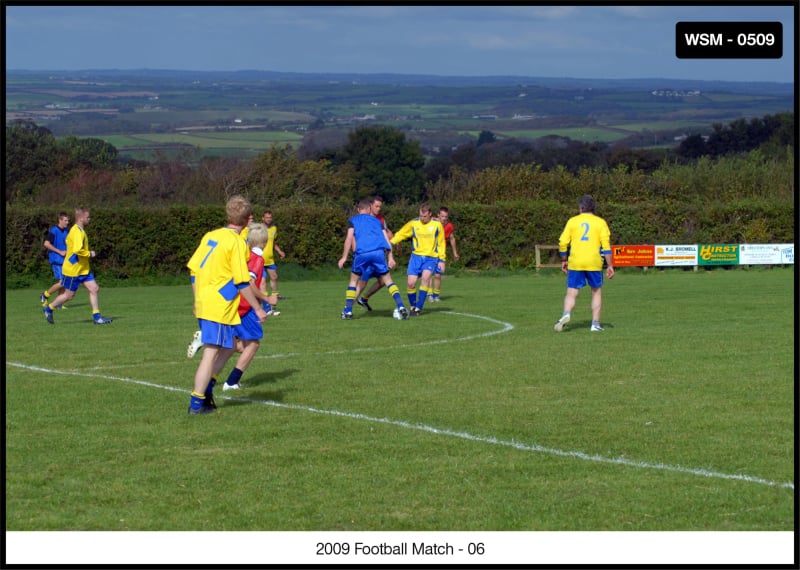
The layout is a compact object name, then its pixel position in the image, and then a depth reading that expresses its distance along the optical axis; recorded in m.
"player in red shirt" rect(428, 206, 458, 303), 25.48
